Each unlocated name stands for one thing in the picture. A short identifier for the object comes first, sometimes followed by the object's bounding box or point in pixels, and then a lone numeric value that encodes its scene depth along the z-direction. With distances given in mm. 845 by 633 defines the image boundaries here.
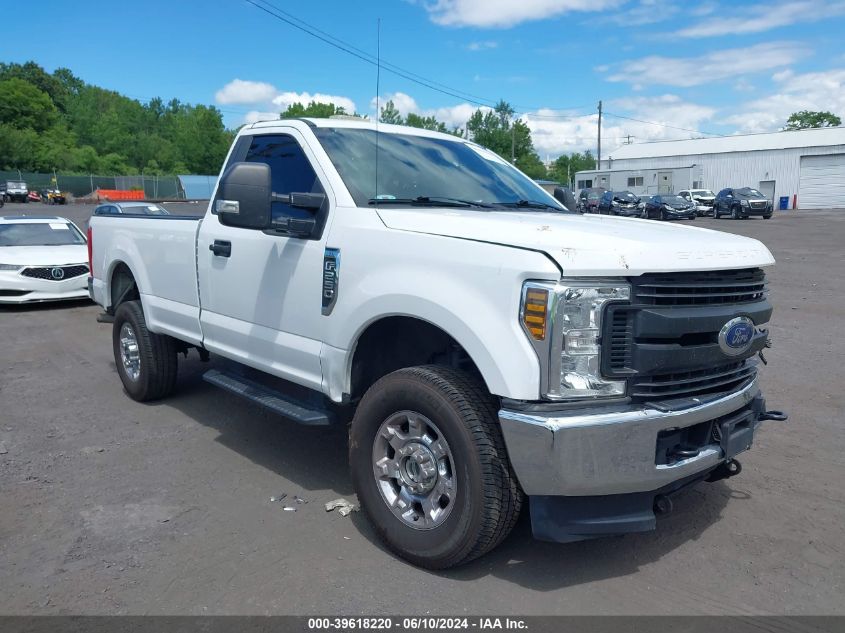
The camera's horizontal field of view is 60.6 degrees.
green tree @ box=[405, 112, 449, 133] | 55816
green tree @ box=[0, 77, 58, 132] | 91375
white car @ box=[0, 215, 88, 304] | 11570
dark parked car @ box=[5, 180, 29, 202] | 62419
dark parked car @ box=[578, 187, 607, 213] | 40209
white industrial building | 53938
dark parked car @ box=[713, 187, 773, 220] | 37969
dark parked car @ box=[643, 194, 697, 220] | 38531
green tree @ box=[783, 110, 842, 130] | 106875
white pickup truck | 2984
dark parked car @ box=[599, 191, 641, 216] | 42000
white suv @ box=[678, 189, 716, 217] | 42938
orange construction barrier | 69312
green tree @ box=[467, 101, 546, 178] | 81250
